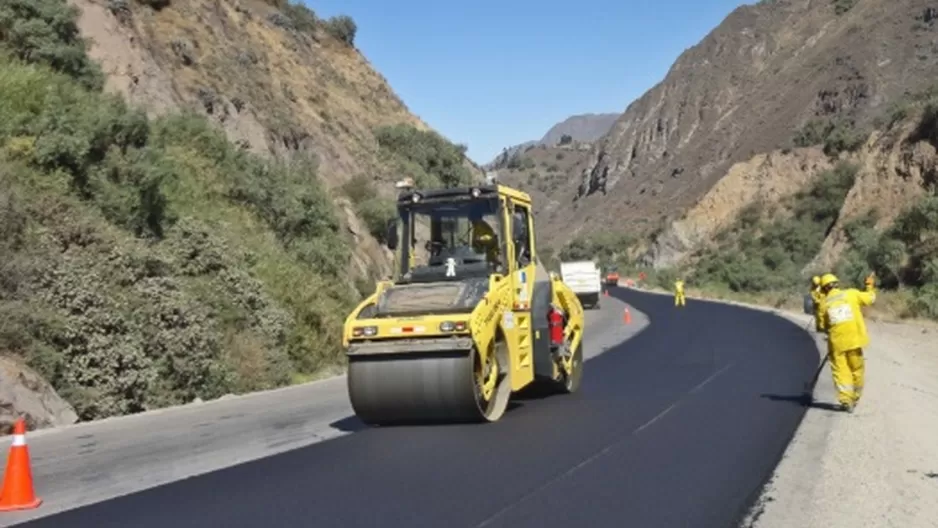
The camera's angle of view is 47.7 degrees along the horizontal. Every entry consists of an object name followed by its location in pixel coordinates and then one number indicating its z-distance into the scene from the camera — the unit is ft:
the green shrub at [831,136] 269.44
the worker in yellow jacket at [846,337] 40.60
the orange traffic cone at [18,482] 26.53
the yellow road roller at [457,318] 36.78
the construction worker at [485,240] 42.19
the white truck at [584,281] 166.61
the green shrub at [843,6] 343.46
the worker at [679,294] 163.02
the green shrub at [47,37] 74.59
